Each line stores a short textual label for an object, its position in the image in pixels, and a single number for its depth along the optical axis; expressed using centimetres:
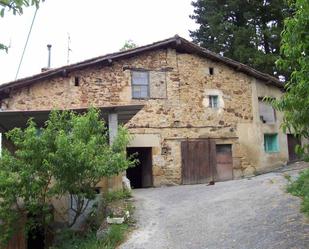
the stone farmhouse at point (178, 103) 1642
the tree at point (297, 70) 427
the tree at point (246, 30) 2525
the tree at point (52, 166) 873
